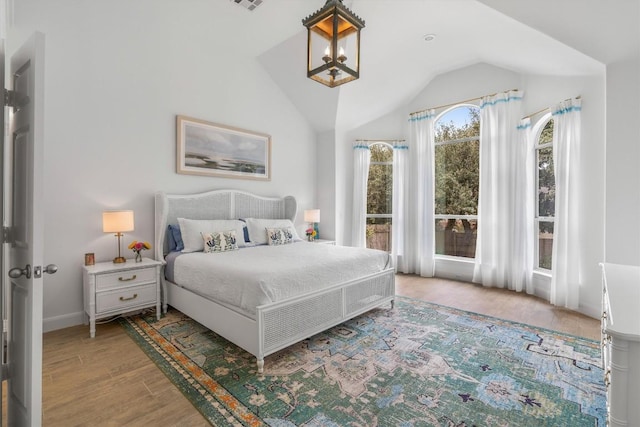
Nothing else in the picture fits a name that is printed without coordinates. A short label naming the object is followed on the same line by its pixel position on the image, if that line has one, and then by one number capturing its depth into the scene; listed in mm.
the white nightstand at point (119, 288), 2809
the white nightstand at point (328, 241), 5170
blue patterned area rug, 1773
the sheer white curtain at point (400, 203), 5469
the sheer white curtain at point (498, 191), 4312
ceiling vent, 3471
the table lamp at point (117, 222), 3021
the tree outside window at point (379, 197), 5785
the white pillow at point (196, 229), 3500
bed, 2299
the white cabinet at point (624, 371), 1005
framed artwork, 3904
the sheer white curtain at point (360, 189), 5668
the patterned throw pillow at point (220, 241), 3447
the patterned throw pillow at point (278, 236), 4082
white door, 1165
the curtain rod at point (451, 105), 4681
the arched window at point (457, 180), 4910
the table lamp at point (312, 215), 5207
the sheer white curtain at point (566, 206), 3520
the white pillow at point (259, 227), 4145
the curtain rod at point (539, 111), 3537
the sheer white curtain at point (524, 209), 4156
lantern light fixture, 2111
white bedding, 2322
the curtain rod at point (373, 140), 5671
